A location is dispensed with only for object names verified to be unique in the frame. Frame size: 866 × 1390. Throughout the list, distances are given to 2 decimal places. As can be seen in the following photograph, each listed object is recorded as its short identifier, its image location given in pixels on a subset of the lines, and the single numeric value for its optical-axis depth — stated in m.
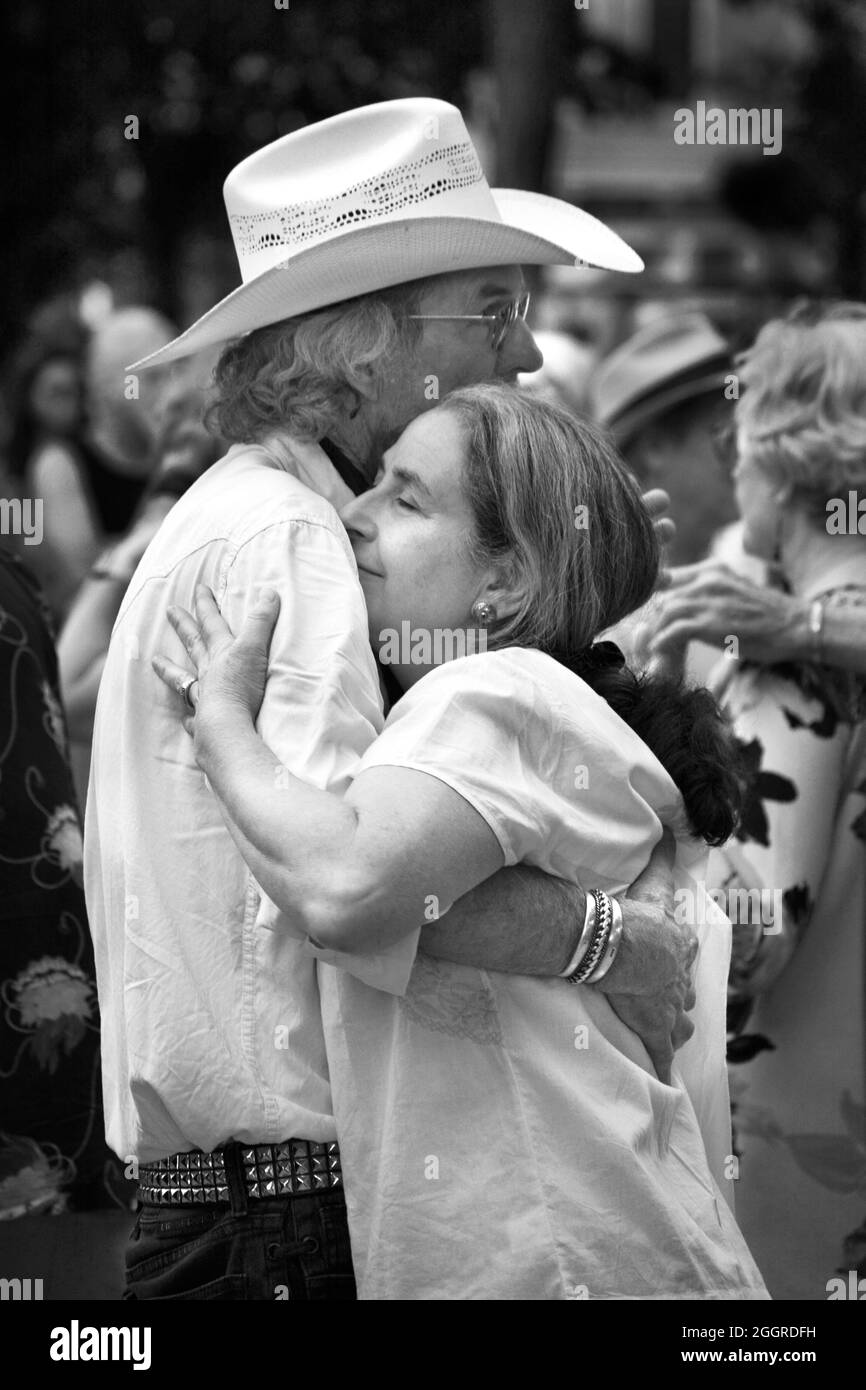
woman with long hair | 1.95
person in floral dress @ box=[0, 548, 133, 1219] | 2.91
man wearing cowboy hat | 2.07
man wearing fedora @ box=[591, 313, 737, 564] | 4.99
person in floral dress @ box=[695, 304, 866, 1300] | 3.49
